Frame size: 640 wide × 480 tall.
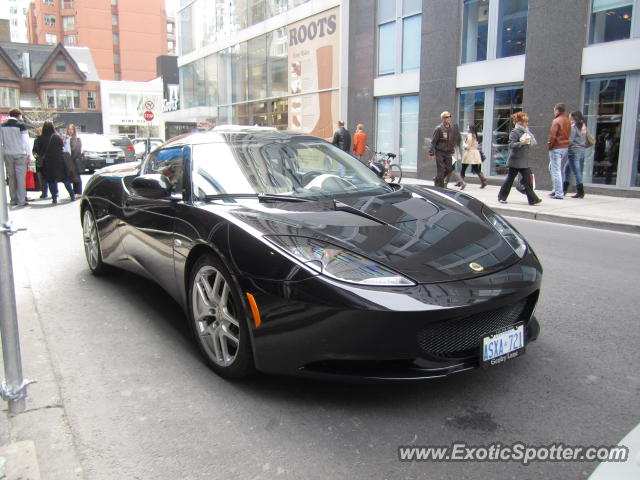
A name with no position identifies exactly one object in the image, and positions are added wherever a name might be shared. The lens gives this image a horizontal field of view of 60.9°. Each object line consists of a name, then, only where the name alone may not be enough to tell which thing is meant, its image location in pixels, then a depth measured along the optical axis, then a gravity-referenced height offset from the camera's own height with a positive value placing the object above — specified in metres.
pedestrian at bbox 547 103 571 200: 11.38 +0.15
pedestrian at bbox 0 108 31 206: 11.47 -0.12
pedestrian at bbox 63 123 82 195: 12.44 -0.16
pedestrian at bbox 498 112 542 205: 10.47 -0.02
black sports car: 2.53 -0.59
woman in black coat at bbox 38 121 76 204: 12.09 -0.20
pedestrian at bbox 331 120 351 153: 16.22 +0.35
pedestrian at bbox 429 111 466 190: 12.30 +0.08
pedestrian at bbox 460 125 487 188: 14.34 -0.12
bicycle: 16.02 -0.56
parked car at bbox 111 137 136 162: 28.50 +0.14
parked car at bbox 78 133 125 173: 23.39 -0.22
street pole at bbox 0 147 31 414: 2.49 -0.84
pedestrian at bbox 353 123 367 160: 17.02 +0.28
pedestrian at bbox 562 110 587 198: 11.63 +0.15
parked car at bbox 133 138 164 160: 30.17 +0.26
